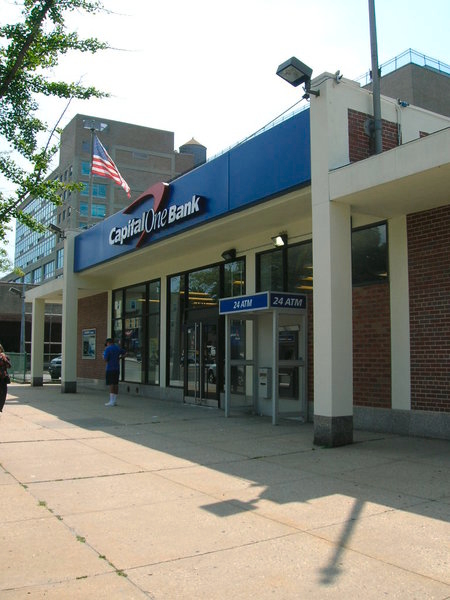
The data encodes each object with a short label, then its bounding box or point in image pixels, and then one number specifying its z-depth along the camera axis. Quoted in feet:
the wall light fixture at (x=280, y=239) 40.42
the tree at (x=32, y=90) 25.62
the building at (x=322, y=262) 28.45
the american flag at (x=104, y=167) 60.75
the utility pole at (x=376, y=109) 31.14
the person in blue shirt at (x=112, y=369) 50.11
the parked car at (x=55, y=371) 93.66
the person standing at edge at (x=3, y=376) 33.37
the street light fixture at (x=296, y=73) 29.14
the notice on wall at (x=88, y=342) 78.32
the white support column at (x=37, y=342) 76.95
